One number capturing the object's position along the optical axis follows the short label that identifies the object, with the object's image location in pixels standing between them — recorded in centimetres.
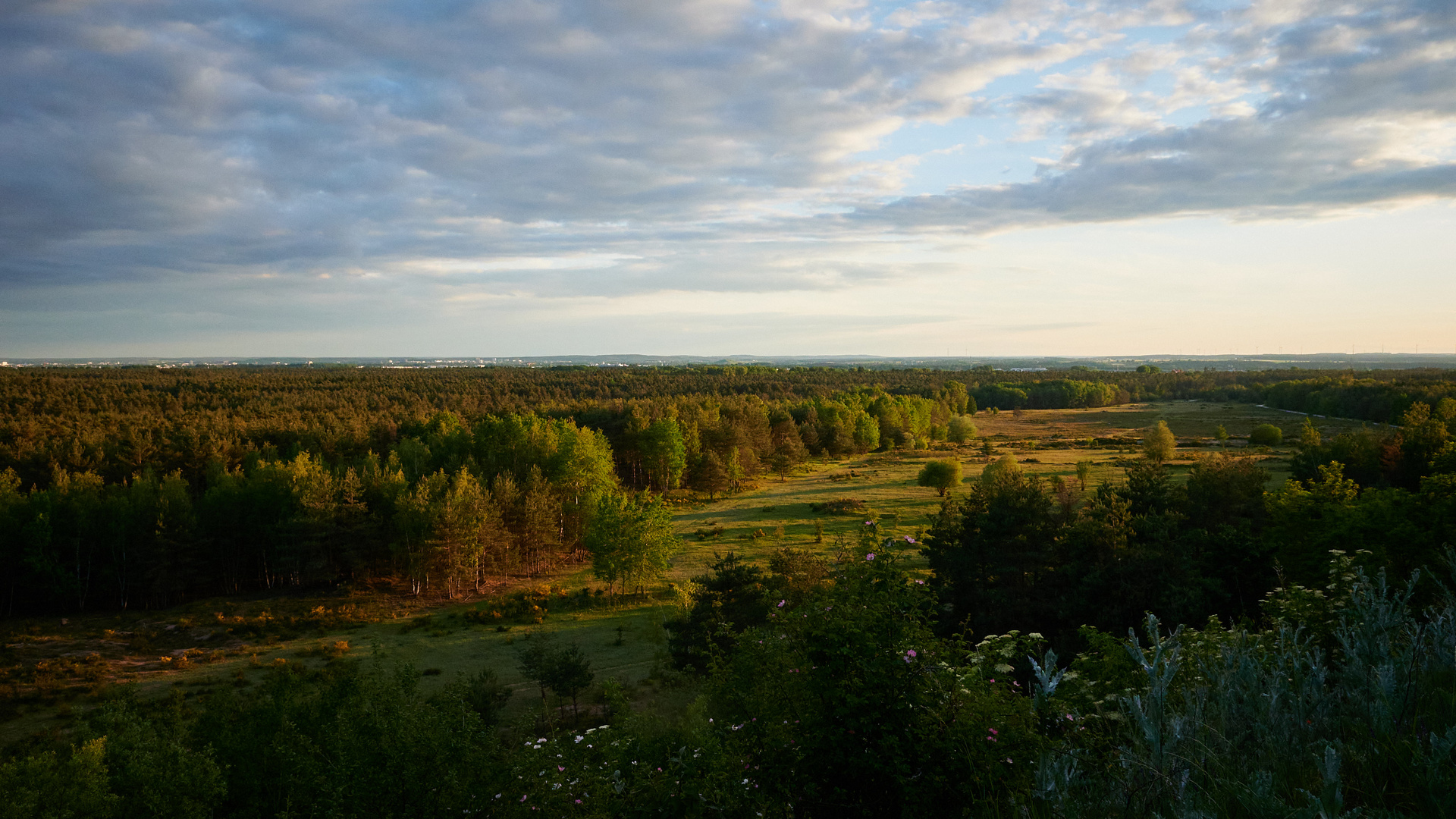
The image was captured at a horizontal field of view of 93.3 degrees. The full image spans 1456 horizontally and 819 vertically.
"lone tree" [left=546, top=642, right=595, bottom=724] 2831
